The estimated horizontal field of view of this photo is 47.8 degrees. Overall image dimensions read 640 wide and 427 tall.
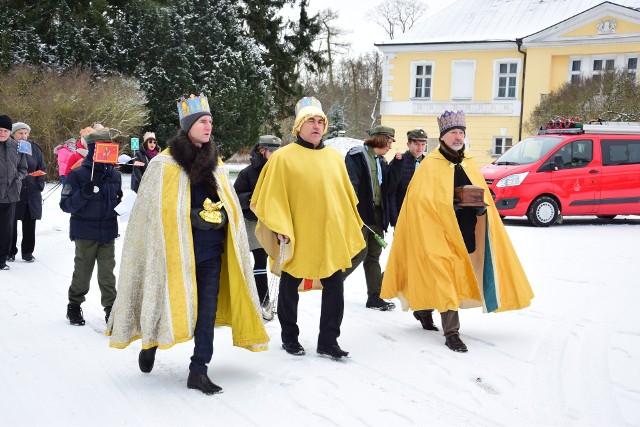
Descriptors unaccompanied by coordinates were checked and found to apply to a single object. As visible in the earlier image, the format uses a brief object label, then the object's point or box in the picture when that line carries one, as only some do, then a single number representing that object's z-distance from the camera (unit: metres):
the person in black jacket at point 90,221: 6.79
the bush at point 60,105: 22.12
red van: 15.33
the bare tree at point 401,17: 48.91
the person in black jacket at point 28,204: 10.34
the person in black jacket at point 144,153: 14.26
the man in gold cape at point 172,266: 4.98
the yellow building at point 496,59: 30.59
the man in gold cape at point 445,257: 6.27
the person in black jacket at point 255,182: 7.41
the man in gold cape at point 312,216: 5.77
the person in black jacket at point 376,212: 7.77
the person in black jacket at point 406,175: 6.91
